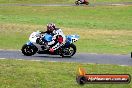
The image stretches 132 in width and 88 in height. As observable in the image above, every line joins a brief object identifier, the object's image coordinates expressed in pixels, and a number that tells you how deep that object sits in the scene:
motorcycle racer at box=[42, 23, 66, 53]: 22.16
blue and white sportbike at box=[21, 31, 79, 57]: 22.25
